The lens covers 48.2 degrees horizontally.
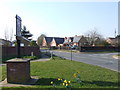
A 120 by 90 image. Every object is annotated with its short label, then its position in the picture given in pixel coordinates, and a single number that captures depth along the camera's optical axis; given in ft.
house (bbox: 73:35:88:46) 204.78
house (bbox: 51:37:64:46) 250.51
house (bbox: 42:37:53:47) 272.03
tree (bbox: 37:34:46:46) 274.28
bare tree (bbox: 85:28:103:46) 180.31
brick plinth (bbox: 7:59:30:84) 19.39
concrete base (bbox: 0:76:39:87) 17.97
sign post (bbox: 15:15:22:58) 20.84
